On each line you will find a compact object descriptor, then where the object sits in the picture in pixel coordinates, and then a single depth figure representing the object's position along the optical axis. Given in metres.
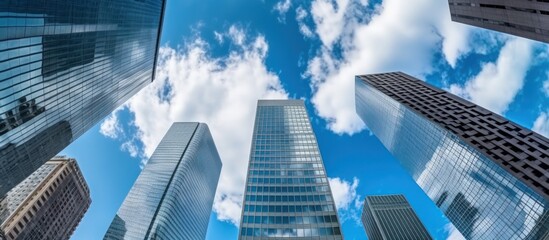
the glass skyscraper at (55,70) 54.25
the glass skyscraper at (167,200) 136.38
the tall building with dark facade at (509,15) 51.44
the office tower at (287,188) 63.25
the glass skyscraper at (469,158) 69.12
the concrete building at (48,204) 102.69
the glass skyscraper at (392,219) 158.62
